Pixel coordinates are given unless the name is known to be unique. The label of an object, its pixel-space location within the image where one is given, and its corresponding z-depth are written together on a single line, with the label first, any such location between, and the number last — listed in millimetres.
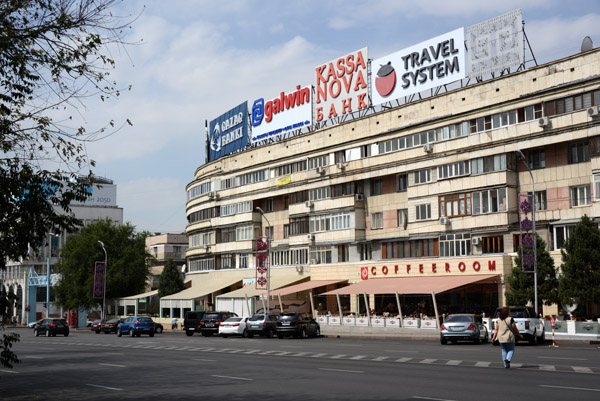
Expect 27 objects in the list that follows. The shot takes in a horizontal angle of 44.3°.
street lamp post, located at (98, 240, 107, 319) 80606
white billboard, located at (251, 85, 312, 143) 64188
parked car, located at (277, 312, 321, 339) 45719
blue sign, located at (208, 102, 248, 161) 72688
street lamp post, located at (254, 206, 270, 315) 56381
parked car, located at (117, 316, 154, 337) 53281
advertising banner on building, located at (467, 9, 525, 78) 46594
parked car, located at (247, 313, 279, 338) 48344
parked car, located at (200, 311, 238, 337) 53031
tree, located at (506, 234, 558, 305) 42562
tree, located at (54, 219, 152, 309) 87375
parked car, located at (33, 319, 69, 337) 56531
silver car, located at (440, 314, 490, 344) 35438
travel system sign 50219
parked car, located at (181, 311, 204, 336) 53844
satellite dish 45719
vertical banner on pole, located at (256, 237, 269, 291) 60312
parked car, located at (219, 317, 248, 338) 50188
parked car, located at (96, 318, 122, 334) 67125
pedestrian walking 20328
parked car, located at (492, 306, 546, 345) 33938
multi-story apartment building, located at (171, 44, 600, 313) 44219
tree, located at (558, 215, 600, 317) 39219
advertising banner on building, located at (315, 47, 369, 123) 57938
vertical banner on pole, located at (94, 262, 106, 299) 82000
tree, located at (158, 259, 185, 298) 81500
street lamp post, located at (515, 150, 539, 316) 40312
